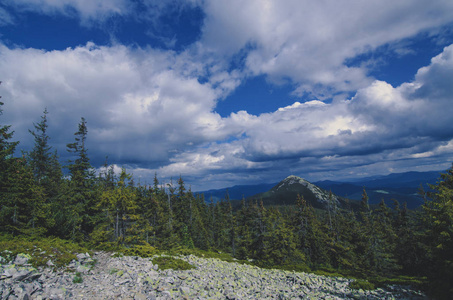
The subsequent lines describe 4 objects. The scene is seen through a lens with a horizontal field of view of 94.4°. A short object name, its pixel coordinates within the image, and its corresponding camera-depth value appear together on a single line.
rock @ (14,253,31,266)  12.15
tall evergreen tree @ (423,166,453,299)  14.32
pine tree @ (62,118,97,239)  23.95
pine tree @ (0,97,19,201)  20.44
